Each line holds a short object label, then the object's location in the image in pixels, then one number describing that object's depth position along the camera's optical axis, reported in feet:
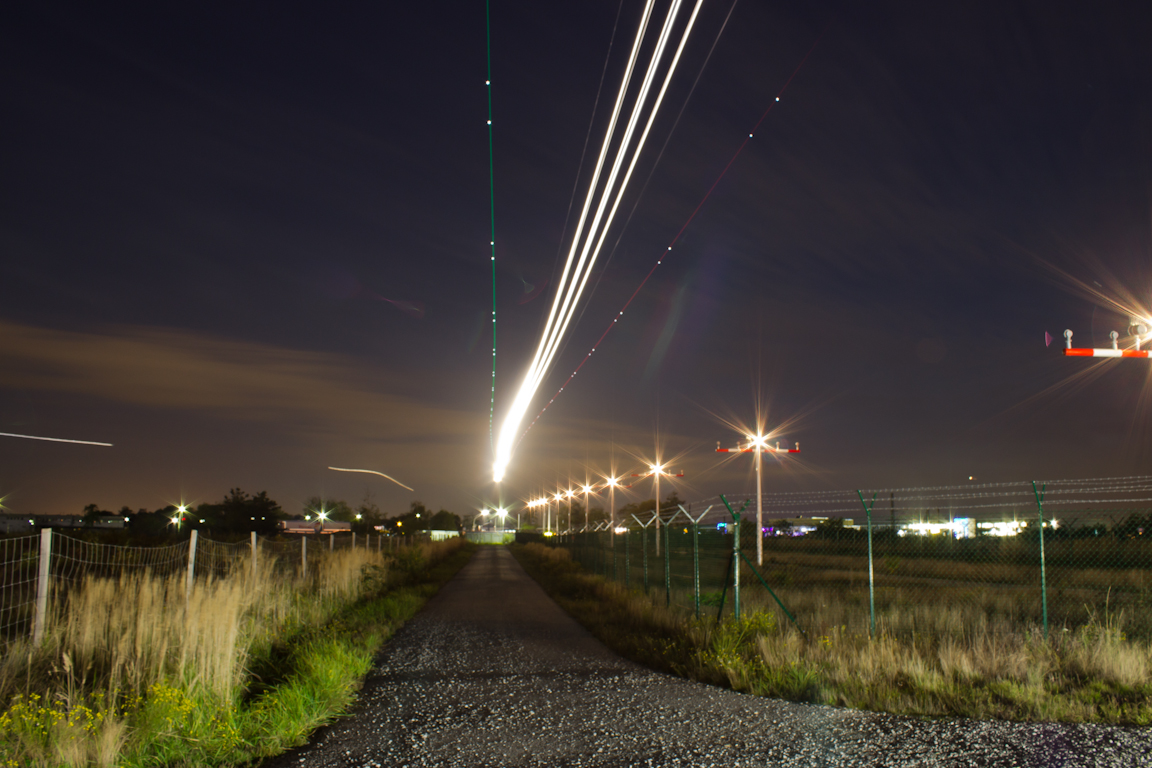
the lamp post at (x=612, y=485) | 175.83
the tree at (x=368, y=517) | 373.69
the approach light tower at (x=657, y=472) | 168.04
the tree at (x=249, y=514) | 264.31
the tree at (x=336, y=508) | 534.49
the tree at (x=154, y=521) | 288.30
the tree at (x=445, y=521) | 541.01
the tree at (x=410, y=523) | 335.47
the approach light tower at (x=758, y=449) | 144.97
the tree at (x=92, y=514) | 341.21
